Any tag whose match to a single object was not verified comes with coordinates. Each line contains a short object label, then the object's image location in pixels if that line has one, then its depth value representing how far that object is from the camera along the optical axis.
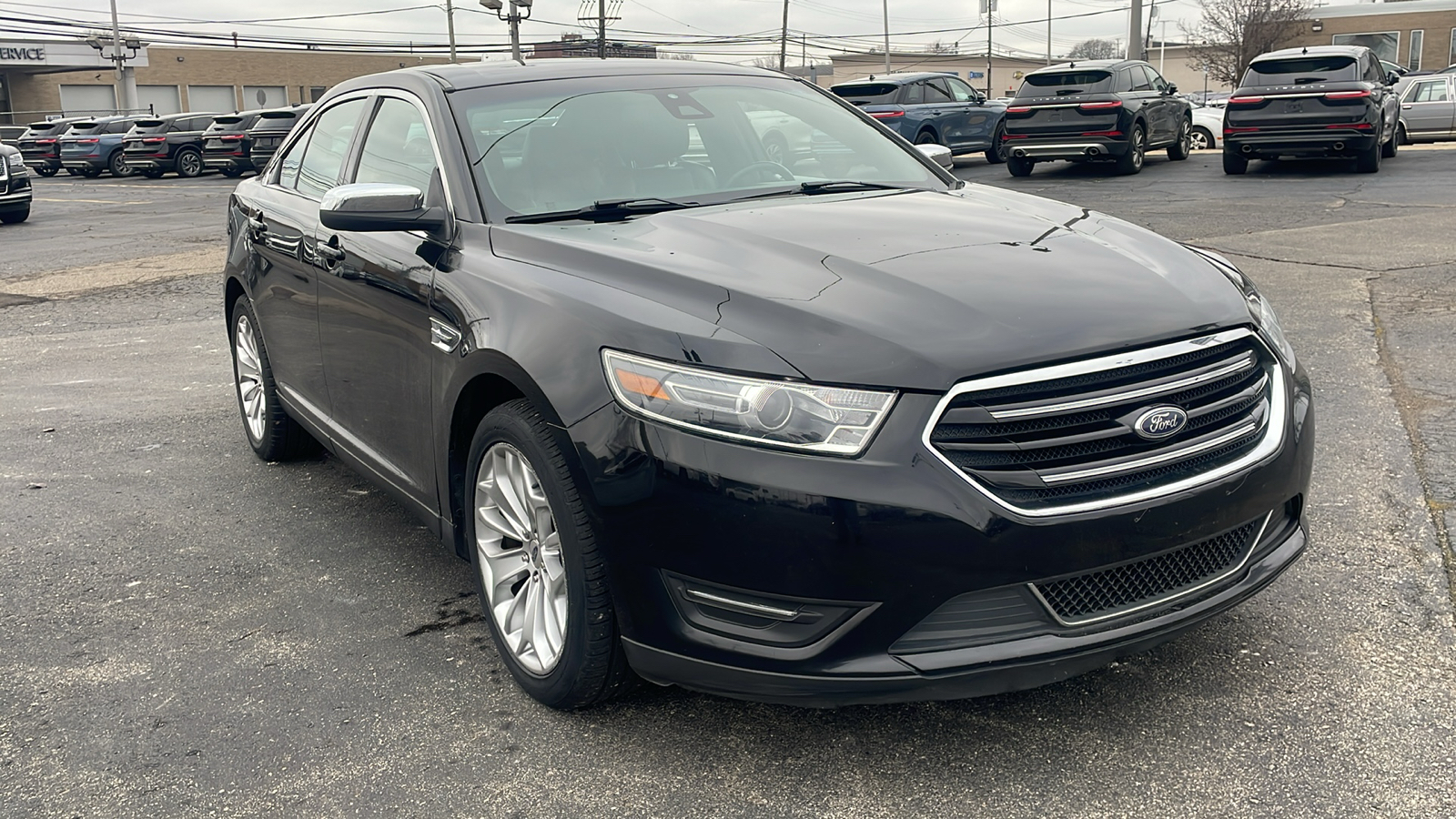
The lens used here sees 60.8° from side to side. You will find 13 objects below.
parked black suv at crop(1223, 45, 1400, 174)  16.39
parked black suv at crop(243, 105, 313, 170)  28.27
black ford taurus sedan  2.49
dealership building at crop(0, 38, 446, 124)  62.84
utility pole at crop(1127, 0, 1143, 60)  24.44
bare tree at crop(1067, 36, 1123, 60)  93.25
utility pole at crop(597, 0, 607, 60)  43.31
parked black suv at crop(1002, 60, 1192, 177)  18.06
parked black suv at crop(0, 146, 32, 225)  18.12
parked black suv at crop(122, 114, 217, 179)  32.47
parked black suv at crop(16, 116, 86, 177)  36.00
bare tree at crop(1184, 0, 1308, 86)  51.31
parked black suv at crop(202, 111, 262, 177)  30.09
